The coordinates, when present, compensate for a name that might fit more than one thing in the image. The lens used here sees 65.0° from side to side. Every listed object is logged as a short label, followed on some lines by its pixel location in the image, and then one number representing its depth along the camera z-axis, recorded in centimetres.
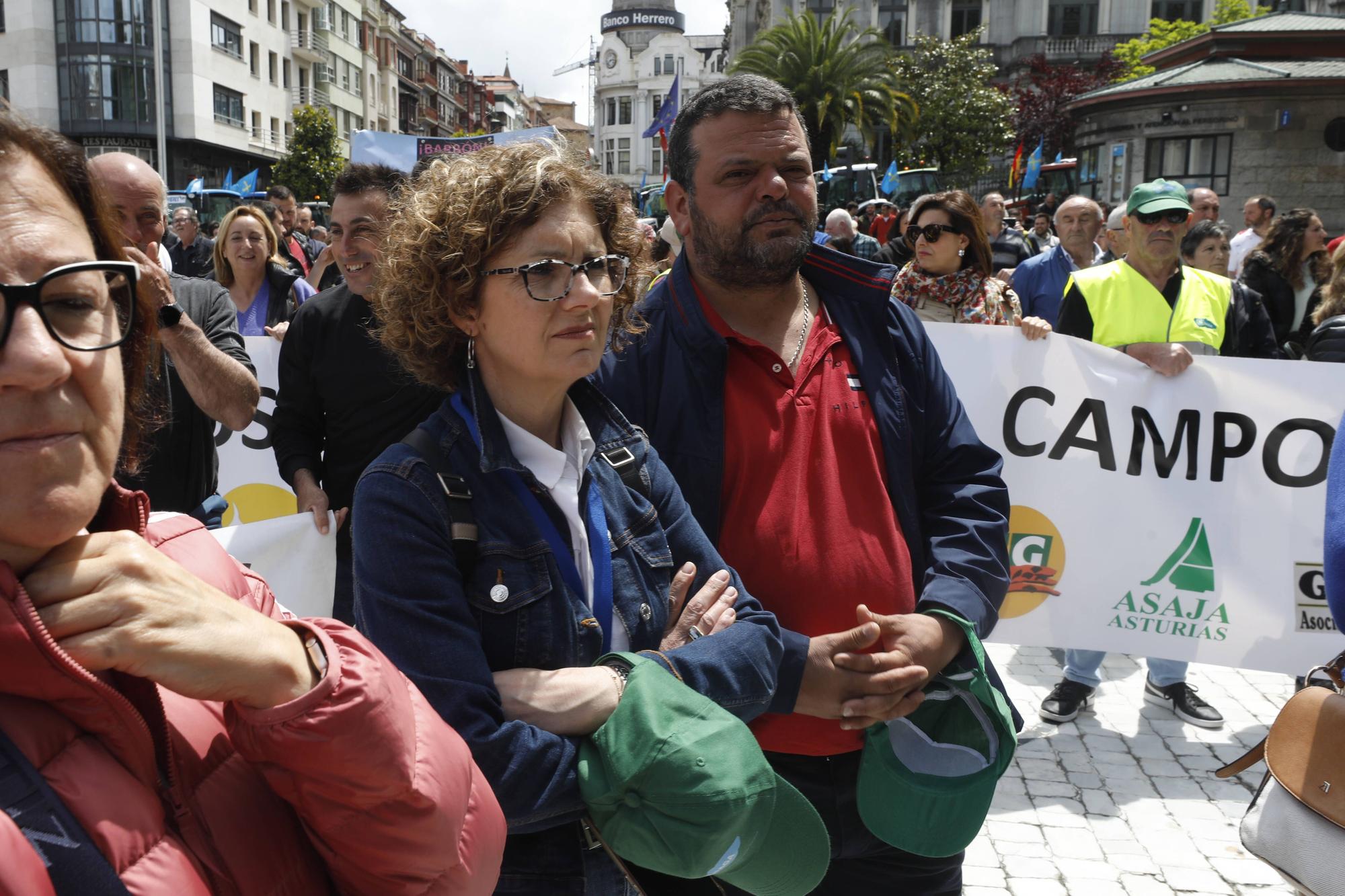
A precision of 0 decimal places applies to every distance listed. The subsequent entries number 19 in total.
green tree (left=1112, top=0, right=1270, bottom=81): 4500
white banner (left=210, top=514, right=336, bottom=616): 398
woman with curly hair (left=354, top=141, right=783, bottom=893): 168
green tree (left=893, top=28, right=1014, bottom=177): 4275
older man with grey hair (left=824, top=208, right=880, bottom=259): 1308
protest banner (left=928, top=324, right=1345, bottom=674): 479
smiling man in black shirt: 371
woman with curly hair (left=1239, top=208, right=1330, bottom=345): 783
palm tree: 4519
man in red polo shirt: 237
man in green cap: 527
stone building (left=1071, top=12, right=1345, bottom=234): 2802
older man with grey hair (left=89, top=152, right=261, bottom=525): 357
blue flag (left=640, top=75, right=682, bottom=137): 2120
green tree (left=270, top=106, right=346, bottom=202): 4791
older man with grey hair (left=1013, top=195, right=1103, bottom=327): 693
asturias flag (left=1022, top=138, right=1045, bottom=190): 2438
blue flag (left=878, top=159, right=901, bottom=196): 2540
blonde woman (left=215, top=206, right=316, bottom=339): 604
